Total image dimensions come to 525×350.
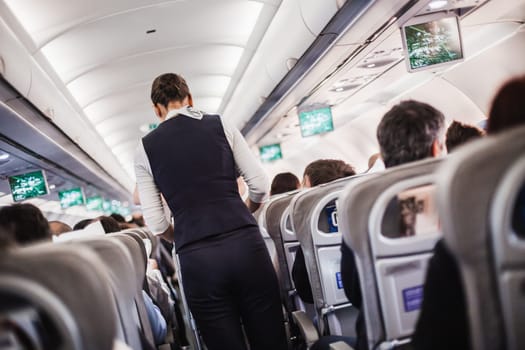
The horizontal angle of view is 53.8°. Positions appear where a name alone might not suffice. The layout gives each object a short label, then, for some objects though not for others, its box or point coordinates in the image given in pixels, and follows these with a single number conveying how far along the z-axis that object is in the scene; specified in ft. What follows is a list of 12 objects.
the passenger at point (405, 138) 6.69
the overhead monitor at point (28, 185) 35.63
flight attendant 8.15
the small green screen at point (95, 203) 69.77
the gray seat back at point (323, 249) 8.95
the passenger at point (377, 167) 10.79
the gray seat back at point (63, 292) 3.84
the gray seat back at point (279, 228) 12.31
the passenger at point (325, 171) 13.55
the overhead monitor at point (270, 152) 59.62
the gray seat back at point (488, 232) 3.89
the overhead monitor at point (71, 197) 54.44
